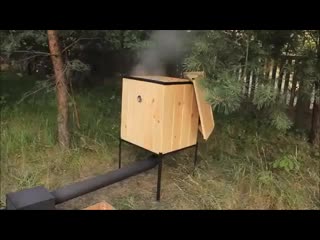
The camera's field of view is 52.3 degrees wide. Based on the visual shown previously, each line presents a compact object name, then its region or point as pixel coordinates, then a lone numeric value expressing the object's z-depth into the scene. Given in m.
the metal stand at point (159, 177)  2.87
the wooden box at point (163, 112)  2.79
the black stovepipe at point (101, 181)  2.48
